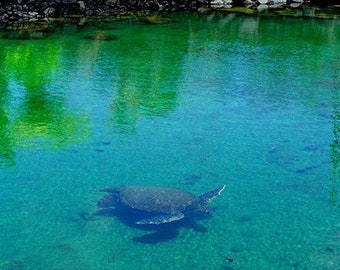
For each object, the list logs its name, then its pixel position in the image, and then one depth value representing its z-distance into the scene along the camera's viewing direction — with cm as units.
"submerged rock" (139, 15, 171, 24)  1968
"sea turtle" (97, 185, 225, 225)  610
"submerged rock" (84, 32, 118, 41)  1664
